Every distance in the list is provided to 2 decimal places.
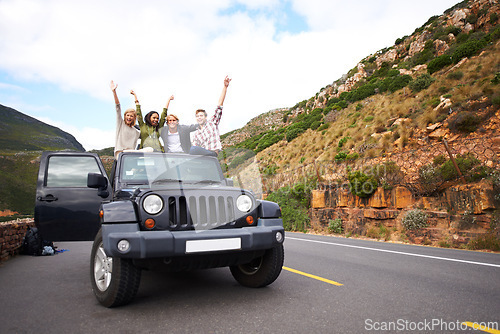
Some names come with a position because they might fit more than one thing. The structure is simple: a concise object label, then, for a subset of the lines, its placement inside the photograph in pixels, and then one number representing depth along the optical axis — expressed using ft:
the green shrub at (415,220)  34.12
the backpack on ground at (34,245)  24.43
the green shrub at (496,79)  56.65
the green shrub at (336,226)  44.01
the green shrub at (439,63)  85.35
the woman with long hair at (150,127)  19.03
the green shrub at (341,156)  70.91
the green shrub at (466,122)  50.06
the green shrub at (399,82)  94.41
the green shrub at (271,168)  96.14
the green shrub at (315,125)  113.60
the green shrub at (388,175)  39.93
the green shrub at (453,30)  102.06
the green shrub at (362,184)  41.45
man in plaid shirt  17.44
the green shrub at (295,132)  119.24
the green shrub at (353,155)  67.86
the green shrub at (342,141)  80.43
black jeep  10.32
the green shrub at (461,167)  34.40
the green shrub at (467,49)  80.33
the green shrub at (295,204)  50.16
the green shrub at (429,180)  35.99
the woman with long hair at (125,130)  18.90
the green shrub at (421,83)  80.84
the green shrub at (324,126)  106.36
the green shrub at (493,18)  90.60
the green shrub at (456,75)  72.41
